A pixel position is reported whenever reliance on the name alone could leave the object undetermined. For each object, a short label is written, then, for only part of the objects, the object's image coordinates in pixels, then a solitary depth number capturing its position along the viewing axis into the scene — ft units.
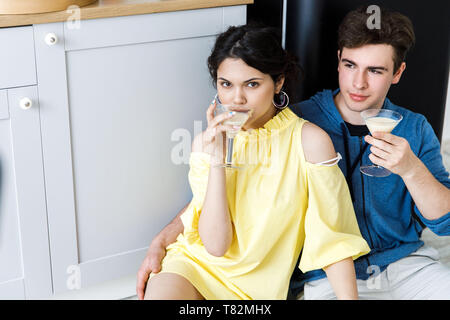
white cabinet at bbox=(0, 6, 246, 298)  5.98
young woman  5.49
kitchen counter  5.53
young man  5.85
